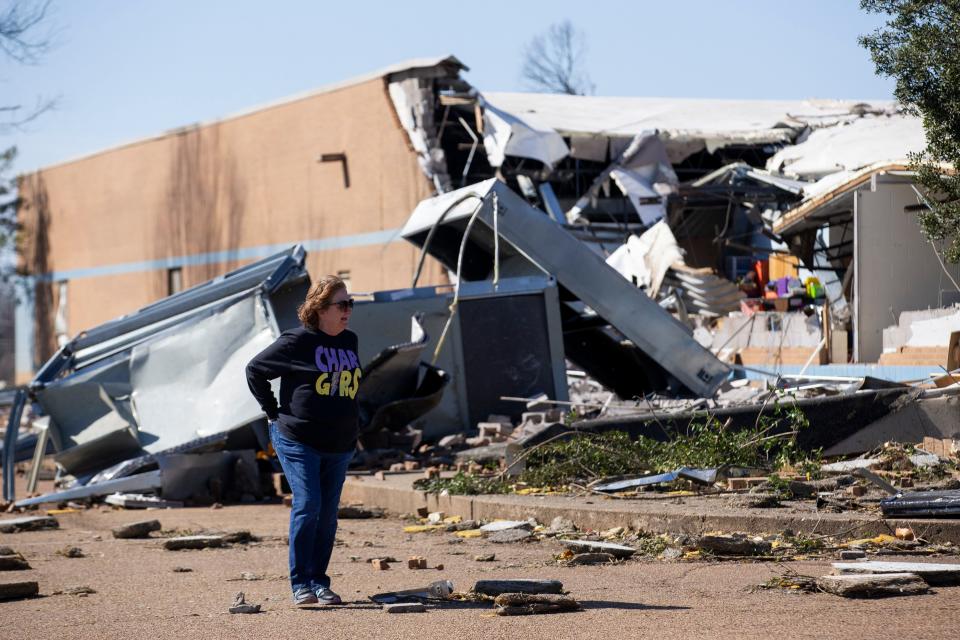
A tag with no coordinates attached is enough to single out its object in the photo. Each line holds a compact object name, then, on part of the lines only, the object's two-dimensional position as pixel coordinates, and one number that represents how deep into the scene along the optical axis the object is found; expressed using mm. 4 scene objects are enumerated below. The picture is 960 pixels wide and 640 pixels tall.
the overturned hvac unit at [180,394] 24094
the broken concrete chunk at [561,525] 16692
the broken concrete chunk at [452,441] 26375
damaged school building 25000
